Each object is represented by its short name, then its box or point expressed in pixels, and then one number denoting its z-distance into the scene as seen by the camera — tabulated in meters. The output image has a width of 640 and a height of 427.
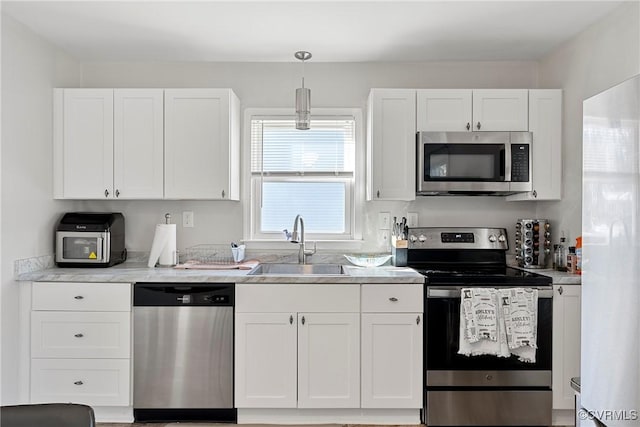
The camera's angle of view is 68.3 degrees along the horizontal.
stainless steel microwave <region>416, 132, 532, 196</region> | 2.97
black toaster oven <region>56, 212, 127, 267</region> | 2.99
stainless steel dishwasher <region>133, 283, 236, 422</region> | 2.66
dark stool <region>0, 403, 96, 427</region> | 1.16
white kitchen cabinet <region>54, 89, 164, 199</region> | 3.02
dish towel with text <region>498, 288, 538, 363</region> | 2.57
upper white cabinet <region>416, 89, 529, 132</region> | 3.02
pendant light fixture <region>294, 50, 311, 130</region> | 2.76
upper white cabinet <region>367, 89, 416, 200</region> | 3.02
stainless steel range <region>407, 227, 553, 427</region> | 2.63
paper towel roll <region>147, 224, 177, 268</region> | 3.10
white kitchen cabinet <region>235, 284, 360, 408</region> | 2.66
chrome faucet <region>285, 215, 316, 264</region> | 3.20
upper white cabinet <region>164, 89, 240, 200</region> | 3.02
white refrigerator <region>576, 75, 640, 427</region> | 1.22
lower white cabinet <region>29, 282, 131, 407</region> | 2.68
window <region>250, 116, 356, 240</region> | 3.38
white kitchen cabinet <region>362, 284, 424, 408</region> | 2.65
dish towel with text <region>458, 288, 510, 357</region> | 2.56
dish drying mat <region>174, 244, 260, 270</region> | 3.33
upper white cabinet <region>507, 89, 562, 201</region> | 3.00
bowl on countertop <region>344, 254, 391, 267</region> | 3.14
